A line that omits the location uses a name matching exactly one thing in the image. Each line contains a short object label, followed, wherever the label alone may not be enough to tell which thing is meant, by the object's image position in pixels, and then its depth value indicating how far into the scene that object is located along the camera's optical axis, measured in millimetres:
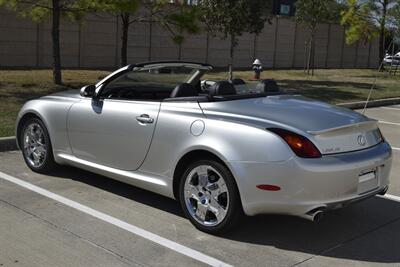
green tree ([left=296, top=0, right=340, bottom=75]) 25078
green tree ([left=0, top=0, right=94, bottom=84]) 13828
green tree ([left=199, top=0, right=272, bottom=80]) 18641
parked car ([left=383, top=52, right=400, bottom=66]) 36438
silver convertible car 4461
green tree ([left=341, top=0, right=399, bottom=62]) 31938
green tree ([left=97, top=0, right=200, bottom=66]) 13172
